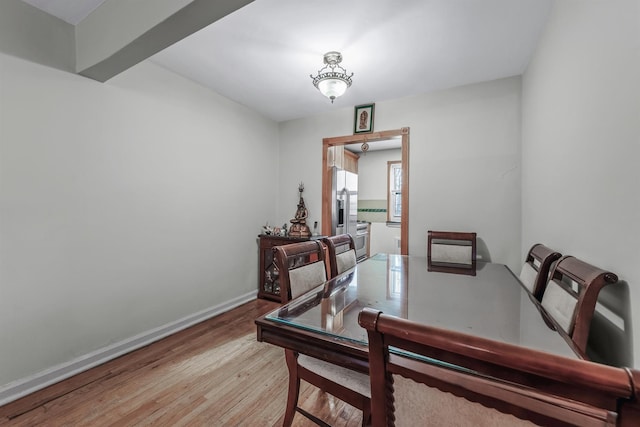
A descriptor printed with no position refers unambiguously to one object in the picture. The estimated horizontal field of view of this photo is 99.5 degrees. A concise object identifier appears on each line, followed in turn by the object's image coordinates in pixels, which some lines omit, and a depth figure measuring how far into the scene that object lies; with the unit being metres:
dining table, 0.39
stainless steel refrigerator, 3.89
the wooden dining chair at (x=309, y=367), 1.17
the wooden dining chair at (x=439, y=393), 0.43
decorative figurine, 3.64
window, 5.71
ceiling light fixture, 2.23
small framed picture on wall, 3.37
